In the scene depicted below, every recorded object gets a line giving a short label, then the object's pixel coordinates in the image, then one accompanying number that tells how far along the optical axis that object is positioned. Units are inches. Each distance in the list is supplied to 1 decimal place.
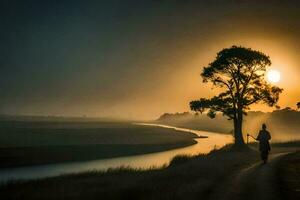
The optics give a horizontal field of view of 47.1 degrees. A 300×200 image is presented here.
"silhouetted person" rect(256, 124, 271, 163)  1008.9
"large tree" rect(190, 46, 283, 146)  1745.8
